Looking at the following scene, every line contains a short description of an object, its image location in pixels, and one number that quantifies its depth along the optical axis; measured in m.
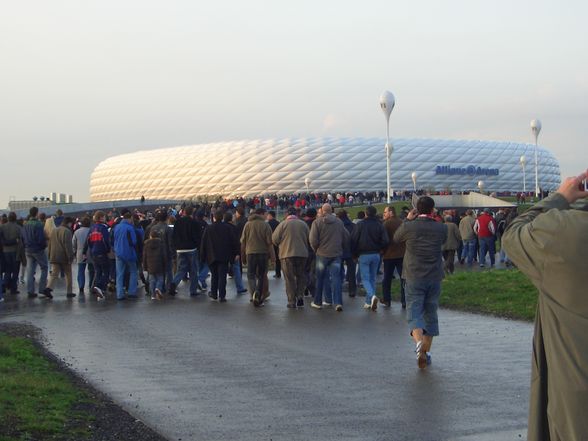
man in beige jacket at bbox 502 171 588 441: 3.54
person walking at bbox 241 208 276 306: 16.77
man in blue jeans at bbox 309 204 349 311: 16.12
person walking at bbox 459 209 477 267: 27.44
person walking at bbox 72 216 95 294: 20.06
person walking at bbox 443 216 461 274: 23.06
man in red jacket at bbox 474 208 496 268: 26.05
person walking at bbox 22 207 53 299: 19.62
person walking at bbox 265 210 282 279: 21.31
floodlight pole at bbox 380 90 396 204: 47.66
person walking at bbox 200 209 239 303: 17.67
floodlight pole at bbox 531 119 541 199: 69.88
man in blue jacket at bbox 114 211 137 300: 18.77
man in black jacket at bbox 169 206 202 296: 18.94
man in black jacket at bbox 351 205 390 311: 16.06
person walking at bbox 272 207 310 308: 16.31
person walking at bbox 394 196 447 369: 9.84
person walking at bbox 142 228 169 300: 18.45
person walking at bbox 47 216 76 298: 19.48
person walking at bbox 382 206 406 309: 16.27
